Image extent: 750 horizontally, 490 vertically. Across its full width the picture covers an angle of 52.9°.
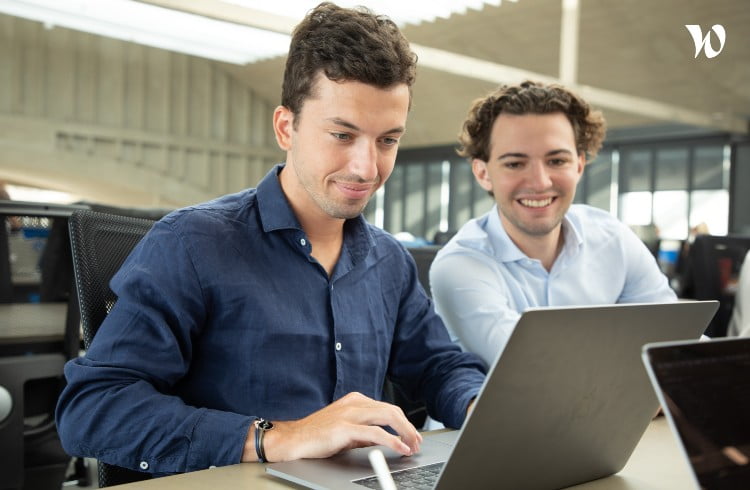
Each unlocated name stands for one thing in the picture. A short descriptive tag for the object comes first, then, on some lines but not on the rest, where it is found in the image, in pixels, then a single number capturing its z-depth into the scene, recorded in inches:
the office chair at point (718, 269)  151.6
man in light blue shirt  73.4
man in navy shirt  42.0
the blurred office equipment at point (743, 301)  96.5
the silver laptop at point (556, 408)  28.5
